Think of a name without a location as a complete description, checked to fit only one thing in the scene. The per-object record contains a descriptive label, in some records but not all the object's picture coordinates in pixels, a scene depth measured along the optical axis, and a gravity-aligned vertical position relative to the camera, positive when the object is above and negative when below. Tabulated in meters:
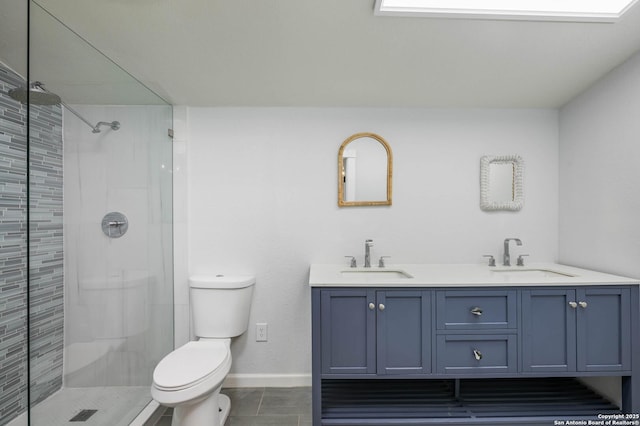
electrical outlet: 2.02 -0.80
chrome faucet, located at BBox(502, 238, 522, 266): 1.99 -0.27
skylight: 1.33 +0.94
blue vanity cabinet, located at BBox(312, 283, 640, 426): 1.52 -0.62
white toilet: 1.31 -0.73
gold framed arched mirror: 2.04 +0.31
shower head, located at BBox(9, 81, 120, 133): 1.10 +0.47
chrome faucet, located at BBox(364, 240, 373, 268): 1.96 -0.26
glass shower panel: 1.17 -0.09
